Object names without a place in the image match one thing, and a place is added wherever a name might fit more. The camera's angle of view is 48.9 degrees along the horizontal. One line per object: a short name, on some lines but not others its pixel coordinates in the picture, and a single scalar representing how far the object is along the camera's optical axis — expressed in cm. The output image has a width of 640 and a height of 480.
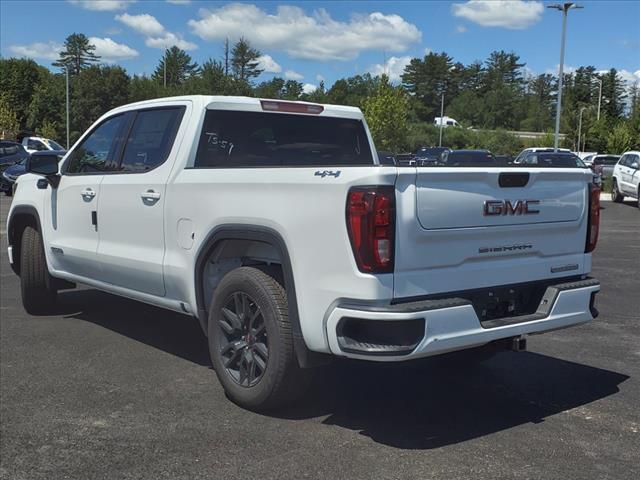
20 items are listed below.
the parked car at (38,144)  3480
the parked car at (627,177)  2138
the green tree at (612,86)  10519
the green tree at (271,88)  8981
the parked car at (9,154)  2606
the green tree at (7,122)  6170
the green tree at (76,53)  13088
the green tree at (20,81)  8781
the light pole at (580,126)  5932
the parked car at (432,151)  3254
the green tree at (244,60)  11186
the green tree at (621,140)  4584
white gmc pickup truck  359
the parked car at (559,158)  1910
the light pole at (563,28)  3509
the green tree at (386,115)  5712
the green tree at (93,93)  8119
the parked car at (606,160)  3603
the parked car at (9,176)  2388
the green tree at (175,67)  13525
